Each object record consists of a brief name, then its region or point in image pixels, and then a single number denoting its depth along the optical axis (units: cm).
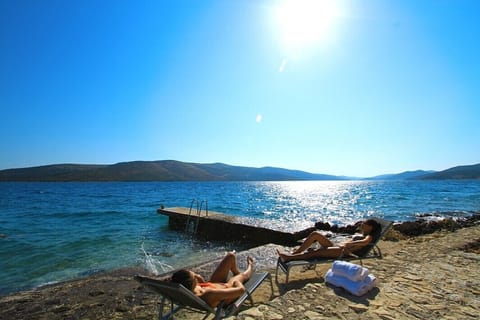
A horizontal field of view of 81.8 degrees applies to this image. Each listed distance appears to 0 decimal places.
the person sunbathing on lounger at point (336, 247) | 604
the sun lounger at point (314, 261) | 571
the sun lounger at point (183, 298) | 326
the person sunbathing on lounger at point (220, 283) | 366
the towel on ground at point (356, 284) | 443
